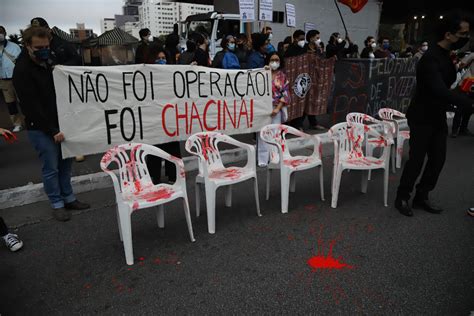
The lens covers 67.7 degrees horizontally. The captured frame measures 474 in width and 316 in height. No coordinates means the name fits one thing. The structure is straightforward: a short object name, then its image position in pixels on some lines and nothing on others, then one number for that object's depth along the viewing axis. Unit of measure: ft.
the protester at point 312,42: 22.75
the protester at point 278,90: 17.44
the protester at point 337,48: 27.84
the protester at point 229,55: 21.56
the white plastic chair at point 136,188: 10.02
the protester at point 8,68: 22.33
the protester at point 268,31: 27.98
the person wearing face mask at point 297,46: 24.04
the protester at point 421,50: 29.72
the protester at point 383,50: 35.30
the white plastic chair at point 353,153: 13.87
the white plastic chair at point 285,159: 13.53
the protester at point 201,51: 23.02
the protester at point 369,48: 32.91
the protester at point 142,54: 14.93
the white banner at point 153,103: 13.16
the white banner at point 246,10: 23.48
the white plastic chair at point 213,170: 11.82
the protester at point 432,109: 11.55
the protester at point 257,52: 19.61
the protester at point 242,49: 25.60
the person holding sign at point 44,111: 11.51
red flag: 29.66
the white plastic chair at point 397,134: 18.72
